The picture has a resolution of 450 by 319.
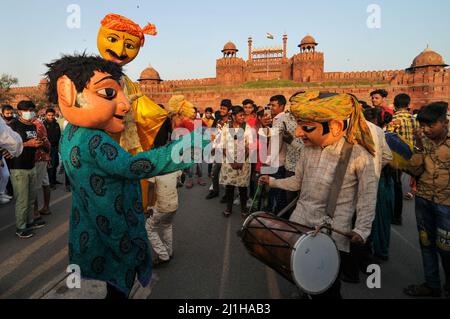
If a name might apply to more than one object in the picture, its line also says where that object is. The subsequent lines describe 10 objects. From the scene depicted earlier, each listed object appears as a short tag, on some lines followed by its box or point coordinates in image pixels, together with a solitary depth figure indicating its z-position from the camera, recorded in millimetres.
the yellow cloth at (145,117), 2537
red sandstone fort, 30242
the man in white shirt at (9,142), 2891
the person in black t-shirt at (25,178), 4152
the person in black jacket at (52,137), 6758
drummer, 2037
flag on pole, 43781
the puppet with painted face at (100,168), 1593
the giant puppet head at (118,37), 2666
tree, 35125
